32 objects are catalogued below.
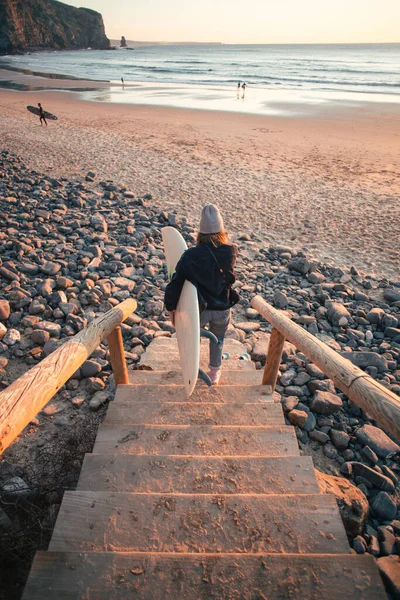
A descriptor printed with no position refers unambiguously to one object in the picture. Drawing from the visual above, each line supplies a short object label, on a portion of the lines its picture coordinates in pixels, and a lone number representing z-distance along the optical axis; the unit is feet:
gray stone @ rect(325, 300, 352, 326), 16.88
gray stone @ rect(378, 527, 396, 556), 7.48
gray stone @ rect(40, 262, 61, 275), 17.58
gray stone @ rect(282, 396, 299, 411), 11.44
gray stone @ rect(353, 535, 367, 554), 7.41
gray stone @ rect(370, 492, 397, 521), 8.31
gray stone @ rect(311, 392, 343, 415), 11.44
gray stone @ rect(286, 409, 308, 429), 10.83
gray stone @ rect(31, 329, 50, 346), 13.08
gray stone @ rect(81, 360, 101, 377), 11.94
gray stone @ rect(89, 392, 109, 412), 10.69
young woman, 8.98
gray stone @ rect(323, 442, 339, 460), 10.11
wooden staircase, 4.25
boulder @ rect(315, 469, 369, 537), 7.59
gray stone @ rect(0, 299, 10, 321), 13.91
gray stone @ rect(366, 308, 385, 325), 17.02
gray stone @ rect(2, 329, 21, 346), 12.73
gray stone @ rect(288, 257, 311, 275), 21.20
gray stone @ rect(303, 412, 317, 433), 10.82
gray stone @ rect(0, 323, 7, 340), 12.87
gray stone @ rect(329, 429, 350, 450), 10.39
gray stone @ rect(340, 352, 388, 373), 13.93
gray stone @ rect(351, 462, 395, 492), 9.13
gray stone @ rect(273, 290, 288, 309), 18.13
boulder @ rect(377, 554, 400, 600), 5.90
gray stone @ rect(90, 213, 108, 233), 23.57
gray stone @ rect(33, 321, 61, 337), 13.61
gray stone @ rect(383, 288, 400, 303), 18.79
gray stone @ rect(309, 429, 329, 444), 10.47
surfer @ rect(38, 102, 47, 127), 48.36
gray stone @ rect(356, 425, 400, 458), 10.22
